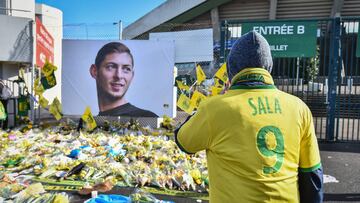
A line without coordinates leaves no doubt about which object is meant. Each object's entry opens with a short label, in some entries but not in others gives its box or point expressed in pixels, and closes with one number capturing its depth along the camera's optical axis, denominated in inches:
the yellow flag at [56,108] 362.9
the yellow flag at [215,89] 295.4
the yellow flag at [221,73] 292.4
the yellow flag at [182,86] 360.5
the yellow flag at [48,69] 356.5
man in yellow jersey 60.4
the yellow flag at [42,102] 360.8
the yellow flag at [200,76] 327.6
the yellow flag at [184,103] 318.0
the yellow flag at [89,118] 331.9
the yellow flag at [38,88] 365.1
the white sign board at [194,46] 401.4
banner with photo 350.9
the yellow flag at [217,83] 302.3
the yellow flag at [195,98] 307.9
